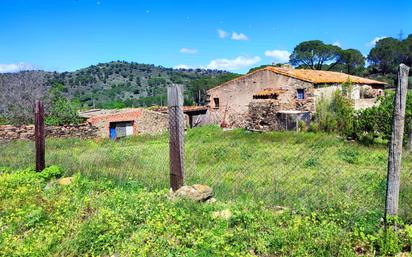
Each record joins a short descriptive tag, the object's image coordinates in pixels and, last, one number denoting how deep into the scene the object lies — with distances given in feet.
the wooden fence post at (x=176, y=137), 18.51
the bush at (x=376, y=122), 49.55
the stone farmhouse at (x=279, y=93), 75.51
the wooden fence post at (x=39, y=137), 25.32
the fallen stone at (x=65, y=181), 22.21
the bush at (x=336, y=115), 60.18
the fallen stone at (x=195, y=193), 17.45
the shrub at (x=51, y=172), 24.14
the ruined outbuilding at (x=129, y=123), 84.89
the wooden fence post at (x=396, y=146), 13.01
